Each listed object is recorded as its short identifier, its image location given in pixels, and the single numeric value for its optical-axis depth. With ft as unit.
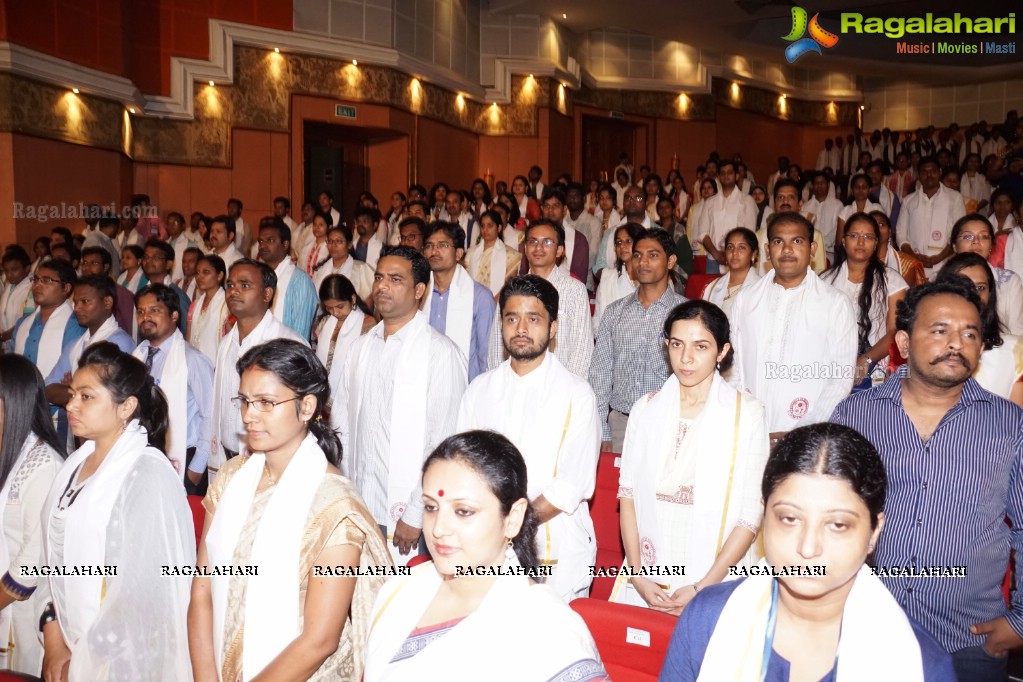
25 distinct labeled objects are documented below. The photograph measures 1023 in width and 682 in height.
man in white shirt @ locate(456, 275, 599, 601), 9.30
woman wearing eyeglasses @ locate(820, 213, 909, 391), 15.35
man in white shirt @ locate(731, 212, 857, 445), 12.32
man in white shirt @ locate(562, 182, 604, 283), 30.25
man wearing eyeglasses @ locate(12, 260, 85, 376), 17.46
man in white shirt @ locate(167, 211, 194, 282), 33.86
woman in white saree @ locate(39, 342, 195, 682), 8.16
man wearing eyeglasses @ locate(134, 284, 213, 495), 14.05
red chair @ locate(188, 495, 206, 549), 9.59
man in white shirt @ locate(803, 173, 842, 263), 33.06
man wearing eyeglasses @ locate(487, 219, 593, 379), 15.29
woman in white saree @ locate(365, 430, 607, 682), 5.63
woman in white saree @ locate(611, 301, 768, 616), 8.78
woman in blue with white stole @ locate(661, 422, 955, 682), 5.15
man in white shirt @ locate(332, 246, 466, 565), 11.32
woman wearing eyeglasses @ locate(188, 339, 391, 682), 7.00
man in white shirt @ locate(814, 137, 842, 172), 59.41
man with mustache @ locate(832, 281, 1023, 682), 7.33
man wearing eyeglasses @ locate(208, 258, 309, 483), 14.02
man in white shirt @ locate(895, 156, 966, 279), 29.30
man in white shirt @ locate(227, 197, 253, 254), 38.23
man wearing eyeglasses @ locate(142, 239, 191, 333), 22.62
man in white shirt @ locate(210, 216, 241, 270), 26.32
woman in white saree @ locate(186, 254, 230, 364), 18.04
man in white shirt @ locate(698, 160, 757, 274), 30.66
